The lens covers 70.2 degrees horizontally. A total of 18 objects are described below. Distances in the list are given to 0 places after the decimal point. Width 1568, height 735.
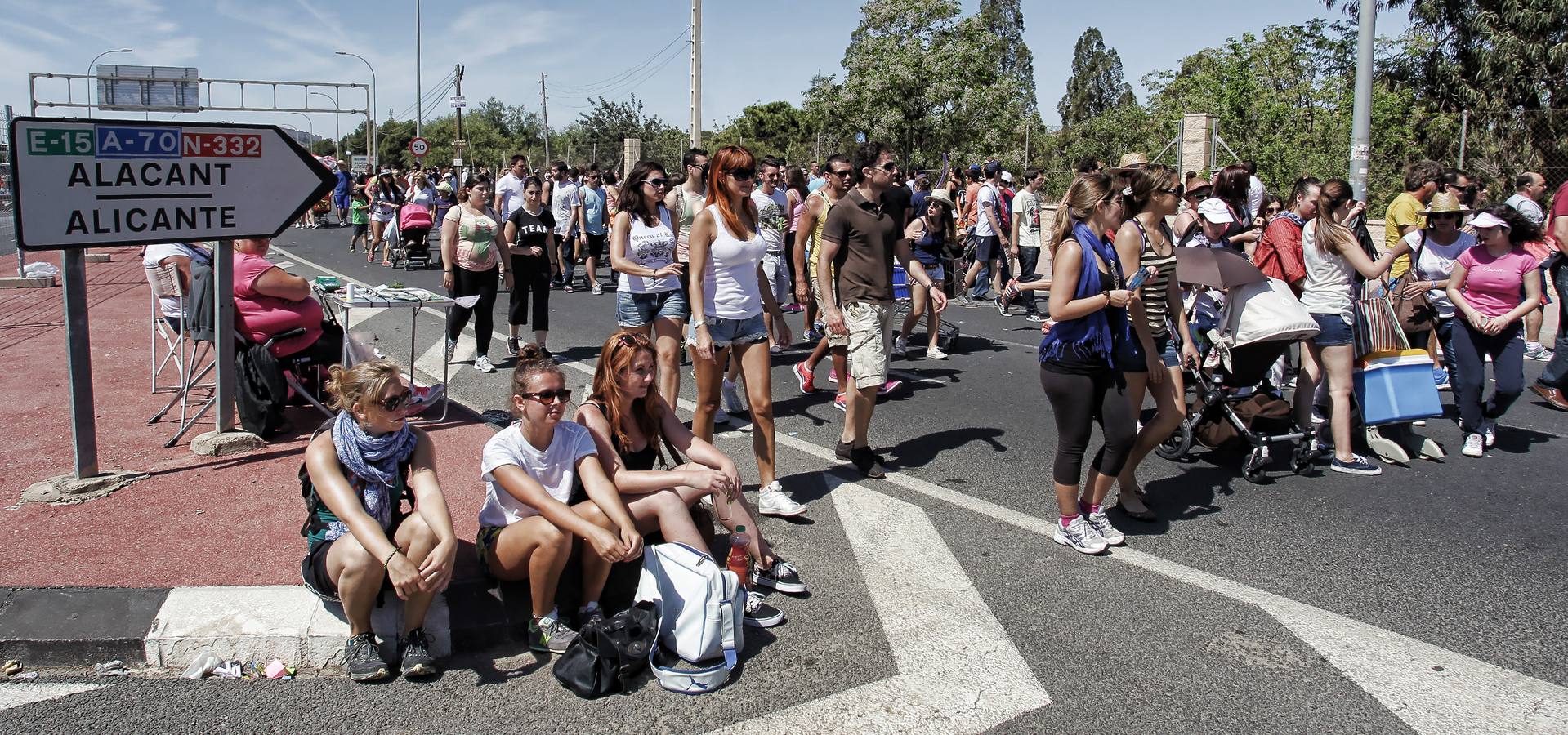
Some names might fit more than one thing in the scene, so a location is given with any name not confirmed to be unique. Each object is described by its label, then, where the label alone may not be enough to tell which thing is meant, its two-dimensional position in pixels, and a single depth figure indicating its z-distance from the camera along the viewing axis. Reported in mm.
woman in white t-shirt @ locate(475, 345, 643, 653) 4043
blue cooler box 6609
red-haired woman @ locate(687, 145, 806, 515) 5699
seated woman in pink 6605
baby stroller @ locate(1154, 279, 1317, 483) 6219
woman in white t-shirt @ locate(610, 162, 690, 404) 6883
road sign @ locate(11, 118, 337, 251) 5203
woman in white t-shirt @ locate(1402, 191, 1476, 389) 7410
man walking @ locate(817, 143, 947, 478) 6246
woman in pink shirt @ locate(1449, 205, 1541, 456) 6996
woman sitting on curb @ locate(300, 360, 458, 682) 3812
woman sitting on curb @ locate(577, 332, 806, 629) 4328
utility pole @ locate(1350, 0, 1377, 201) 11648
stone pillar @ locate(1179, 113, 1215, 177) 16422
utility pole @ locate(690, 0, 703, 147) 23312
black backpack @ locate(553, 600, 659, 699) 3775
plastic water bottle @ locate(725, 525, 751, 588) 4477
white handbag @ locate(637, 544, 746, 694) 3844
